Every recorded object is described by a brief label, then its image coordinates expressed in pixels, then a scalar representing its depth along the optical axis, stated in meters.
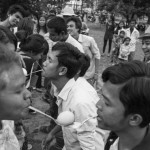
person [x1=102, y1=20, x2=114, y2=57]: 11.70
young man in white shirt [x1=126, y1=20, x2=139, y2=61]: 8.30
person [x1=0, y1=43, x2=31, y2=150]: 1.17
